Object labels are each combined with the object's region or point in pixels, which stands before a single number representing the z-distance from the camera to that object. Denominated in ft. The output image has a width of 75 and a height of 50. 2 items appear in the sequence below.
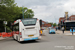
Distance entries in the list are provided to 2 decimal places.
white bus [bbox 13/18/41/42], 45.68
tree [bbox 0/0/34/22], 77.21
